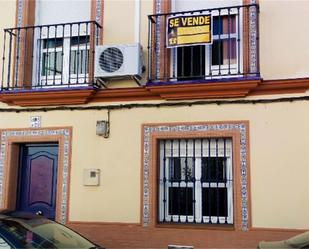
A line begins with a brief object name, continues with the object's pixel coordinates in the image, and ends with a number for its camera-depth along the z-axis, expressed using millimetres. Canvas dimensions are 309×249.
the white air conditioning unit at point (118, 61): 5860
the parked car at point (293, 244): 3525
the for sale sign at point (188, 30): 5768
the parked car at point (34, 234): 3537
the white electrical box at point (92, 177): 5937
